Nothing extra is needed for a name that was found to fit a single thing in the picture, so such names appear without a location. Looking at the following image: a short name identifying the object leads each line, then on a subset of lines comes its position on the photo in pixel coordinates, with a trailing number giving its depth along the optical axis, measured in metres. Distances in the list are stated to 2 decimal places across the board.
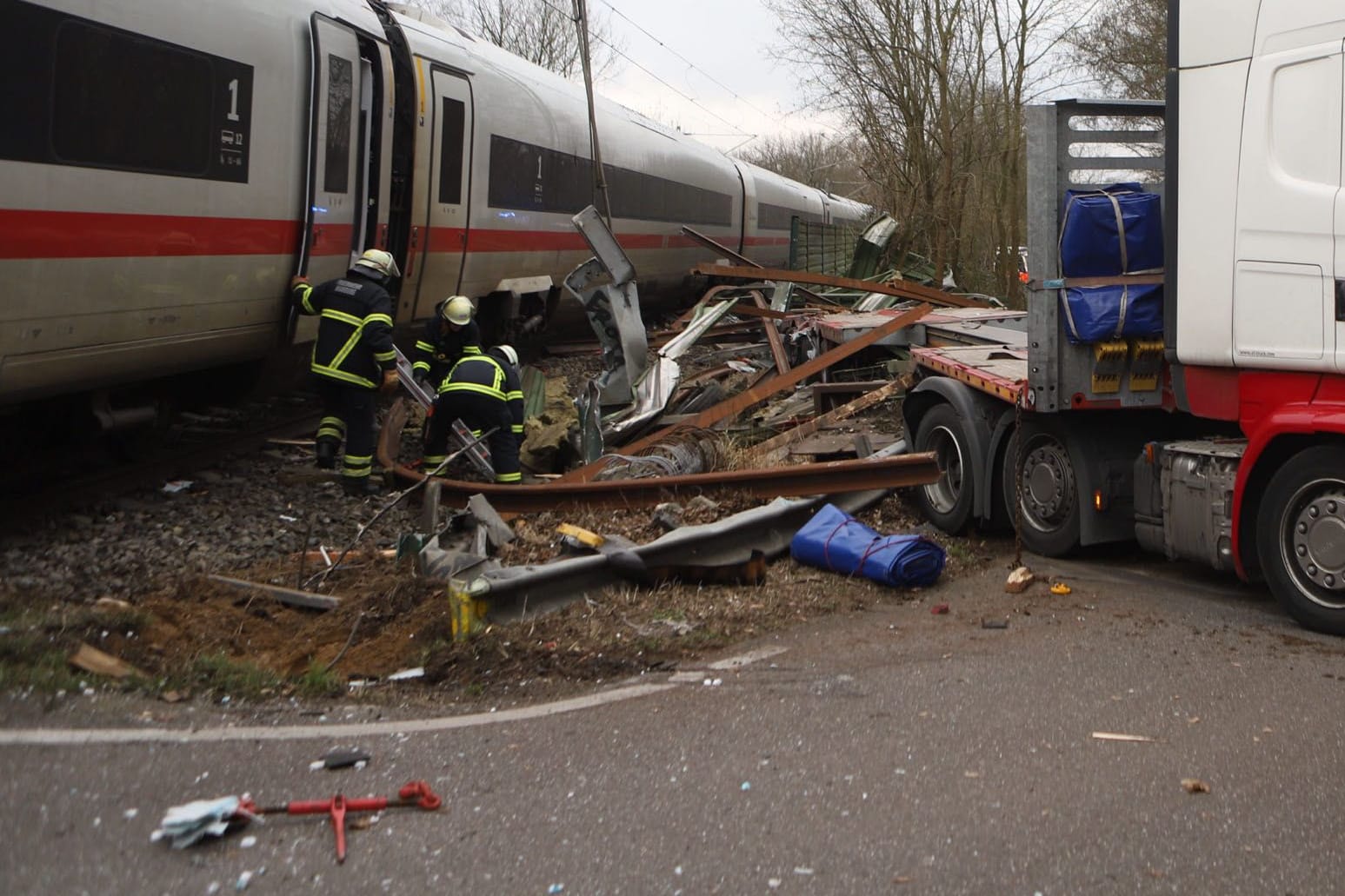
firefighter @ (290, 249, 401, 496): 9.15
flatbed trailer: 5.44
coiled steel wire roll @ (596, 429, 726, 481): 8.87
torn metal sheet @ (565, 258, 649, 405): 11.40
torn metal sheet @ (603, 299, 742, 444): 10.49
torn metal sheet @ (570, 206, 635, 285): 11.14
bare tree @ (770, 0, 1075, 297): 23.28
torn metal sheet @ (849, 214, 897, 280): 22.09
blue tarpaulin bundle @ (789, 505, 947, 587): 6.46
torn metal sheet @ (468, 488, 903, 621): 5.68
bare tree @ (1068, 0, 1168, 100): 22.91
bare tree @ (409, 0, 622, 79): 46.81
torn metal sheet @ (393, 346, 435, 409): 9.70
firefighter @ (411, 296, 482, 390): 9.55
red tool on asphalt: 3.57
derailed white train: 6.77
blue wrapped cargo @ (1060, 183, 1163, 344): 6.47
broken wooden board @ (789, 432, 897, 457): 8.86
